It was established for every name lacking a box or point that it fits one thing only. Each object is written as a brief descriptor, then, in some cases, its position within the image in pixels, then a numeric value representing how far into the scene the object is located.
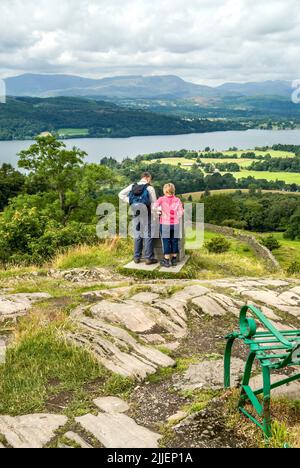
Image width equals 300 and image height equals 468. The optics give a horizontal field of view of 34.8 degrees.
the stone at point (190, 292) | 7.63
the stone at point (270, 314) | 7.33
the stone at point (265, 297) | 7.96
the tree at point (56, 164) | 36.03
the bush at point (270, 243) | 62.79
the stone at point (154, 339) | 6.17
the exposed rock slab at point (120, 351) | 5.26
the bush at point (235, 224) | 82.38
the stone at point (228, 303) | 7.34
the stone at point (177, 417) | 4.17
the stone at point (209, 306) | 7.23
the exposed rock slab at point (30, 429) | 3.87
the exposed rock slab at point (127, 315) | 6.57
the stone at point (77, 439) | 3.80
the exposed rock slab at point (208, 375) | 4.89
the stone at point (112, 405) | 4.44
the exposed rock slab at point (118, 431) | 3.83
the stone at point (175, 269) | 10.02
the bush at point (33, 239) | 13.69
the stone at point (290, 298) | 8.12
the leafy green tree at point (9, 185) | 62.60
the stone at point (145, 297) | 7.55
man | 9.94
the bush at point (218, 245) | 45.12
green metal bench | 3.73
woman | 9.84
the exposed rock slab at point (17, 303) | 7.22
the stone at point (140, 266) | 10.22
